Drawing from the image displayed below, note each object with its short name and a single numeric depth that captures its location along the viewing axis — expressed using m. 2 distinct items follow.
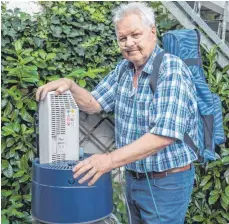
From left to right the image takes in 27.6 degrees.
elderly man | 1.92
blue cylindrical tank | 2.05
